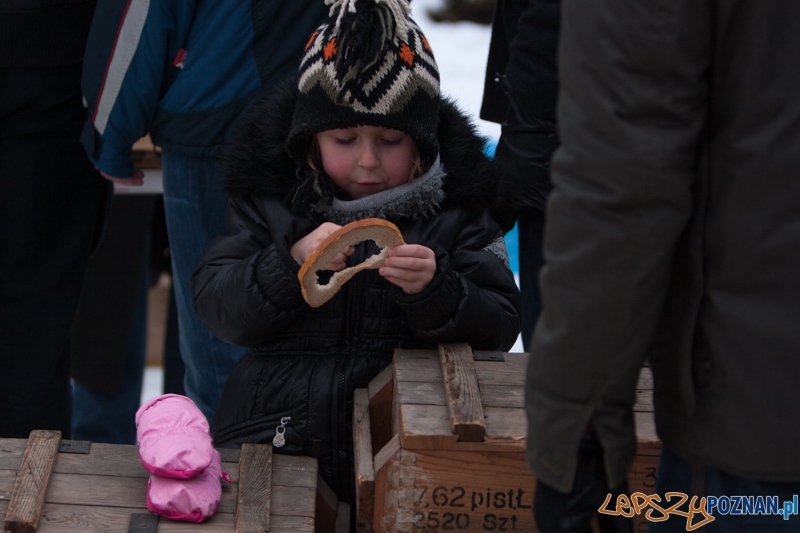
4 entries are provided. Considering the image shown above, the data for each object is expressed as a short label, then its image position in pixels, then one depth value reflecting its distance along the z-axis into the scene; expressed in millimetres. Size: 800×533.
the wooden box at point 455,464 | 2597
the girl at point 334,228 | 2741
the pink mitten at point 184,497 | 2622
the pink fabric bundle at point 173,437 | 2636
